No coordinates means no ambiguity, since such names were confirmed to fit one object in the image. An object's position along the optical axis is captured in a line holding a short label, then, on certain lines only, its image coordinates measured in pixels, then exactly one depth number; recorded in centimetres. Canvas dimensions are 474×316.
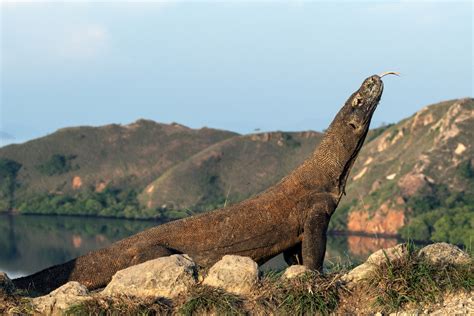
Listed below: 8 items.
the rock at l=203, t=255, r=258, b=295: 1160
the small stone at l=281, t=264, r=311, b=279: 1181
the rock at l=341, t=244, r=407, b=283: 1182
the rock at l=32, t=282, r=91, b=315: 1150
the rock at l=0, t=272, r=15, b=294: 1215
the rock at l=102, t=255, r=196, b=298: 1159
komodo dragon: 1348
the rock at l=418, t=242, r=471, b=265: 1203
